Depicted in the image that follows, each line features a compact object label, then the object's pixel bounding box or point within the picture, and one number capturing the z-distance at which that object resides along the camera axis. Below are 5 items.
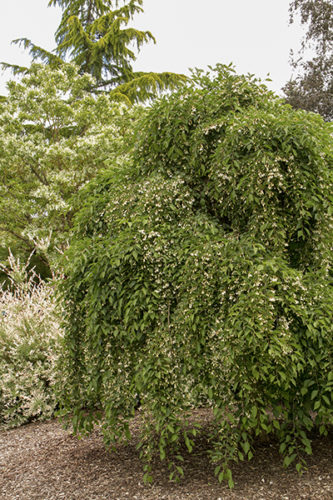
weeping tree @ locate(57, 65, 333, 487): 2.83
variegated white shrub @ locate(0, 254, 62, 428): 5.57
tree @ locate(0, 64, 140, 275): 13.16
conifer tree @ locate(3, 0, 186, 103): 19.31
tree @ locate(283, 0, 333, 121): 15.33
